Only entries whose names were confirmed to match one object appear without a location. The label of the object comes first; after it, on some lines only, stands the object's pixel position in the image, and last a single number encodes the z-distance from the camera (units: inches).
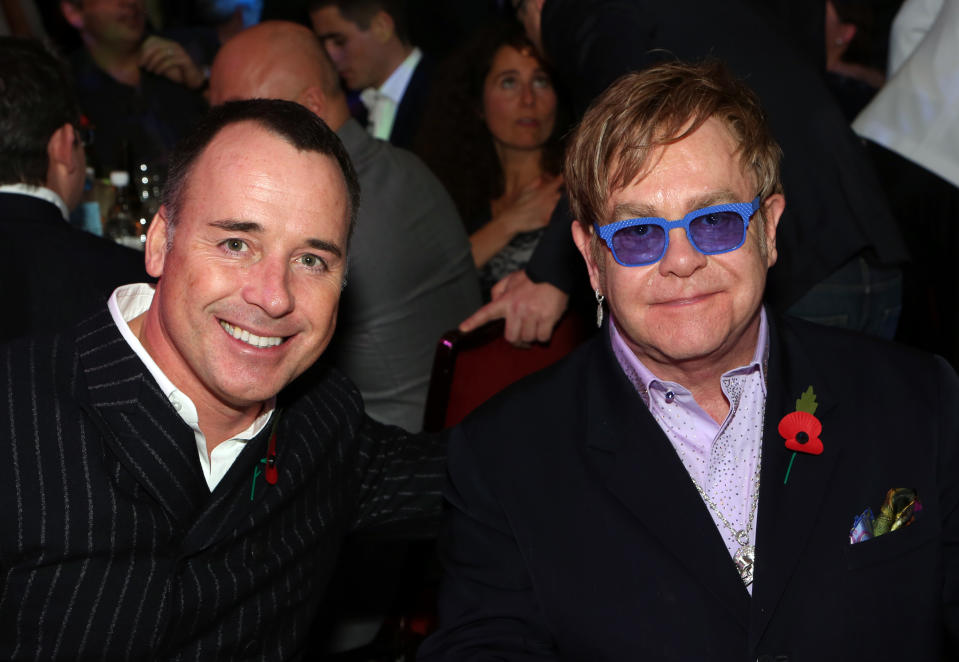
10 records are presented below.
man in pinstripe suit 66.3
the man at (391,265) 129.4
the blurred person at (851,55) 182.1
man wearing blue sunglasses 69.6
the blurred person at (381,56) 226.5
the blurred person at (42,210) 105.3
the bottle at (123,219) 157.6
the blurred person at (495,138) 178.7
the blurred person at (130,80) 224.4
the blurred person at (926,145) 108.9
